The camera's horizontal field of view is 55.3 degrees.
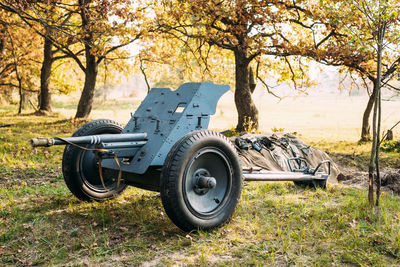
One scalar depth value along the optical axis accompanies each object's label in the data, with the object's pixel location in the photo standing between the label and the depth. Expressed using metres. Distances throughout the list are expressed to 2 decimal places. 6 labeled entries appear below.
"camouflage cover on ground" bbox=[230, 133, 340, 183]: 7.96
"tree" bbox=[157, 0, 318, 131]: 11.59
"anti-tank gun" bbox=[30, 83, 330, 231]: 4.08
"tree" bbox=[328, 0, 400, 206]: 4.99
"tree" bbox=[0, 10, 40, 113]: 19.58
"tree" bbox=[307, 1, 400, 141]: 11.55
